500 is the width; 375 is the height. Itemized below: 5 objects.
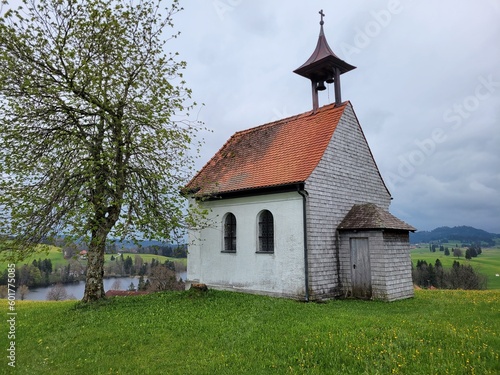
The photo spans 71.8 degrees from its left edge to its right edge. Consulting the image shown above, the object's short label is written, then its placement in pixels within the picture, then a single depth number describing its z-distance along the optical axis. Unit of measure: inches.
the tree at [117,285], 2108.1
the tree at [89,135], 427.8
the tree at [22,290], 1644.2
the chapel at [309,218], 546.9
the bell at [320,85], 723.3
